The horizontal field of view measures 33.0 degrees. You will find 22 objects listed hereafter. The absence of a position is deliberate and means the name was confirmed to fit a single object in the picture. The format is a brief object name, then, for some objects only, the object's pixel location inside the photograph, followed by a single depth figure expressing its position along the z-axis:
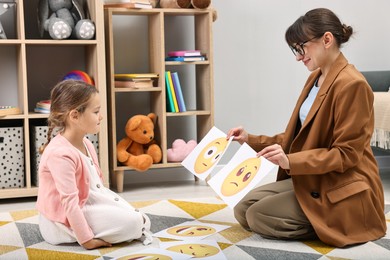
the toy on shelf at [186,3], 3.28
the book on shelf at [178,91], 3.35
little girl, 2.05
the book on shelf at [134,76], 3.25
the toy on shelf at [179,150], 3.37
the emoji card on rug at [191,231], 2.25
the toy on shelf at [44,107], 3.08
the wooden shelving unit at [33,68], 3.04
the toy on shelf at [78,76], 3.11
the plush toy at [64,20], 3.04
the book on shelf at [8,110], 2.99
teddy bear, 3.23
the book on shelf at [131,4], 3.22
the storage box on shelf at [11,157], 3.02
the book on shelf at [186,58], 3.33
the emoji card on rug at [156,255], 1.96
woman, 2.03
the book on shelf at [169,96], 3.33
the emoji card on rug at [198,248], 1.99
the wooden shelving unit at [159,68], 3.28
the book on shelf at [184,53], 3.33
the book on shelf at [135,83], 3.24
